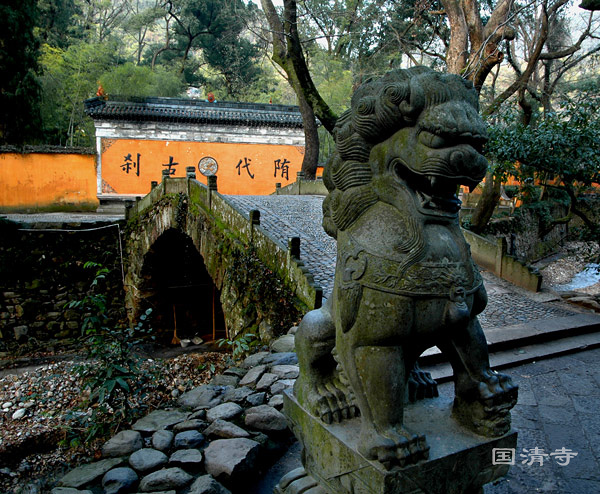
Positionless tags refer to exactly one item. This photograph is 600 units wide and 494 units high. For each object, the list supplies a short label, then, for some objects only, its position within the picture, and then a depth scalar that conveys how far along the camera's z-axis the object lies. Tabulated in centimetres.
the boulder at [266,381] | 449
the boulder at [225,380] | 492
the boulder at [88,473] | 342
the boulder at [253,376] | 469
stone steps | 471
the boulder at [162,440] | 374
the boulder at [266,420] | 371
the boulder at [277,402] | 405
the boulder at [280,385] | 433
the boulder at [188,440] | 369
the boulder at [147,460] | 351
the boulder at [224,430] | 368
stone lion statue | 213
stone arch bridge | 656
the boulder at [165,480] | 323
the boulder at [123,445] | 379
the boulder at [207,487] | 306
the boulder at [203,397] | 444
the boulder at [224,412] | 399
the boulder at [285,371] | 462
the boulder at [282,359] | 495
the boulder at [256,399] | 421
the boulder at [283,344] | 536
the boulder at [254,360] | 524
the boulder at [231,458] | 322
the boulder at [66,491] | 328
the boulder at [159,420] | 409
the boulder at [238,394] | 434
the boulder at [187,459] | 341
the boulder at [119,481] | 328
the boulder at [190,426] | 393
